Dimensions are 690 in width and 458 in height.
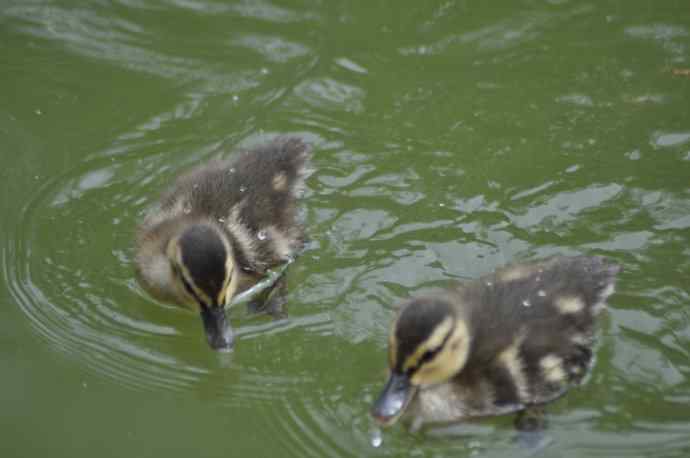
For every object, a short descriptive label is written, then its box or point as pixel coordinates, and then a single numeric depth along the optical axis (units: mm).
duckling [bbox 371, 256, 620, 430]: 6270
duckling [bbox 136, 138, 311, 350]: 7250
